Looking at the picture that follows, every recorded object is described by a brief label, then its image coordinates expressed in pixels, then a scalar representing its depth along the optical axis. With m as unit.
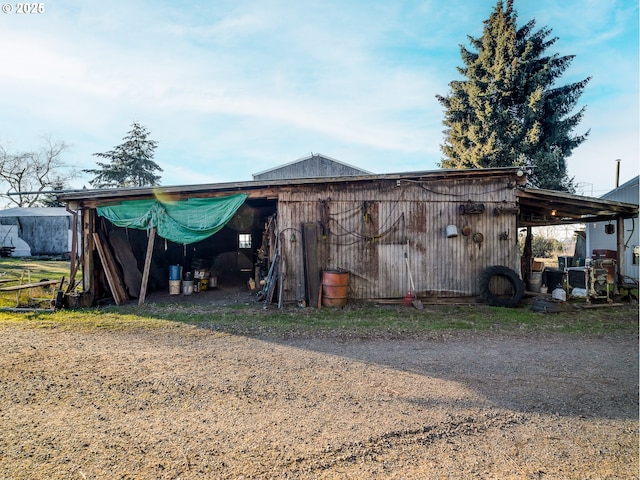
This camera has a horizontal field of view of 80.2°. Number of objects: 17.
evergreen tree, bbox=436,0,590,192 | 18.84
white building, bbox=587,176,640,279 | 14.06
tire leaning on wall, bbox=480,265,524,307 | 8.84
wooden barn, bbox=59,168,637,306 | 9.14
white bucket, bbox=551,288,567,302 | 9.22
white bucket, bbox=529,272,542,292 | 10.45
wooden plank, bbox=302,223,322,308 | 8.87
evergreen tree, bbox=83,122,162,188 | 32.47
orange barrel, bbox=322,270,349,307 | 8.59
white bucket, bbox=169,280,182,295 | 10.95
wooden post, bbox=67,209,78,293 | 9.03
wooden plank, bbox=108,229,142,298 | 10.09
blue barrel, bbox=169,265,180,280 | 10.97
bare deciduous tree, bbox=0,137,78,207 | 36.28
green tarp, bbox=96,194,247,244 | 9.23
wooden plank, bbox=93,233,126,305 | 9.36
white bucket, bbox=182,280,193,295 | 11.02
